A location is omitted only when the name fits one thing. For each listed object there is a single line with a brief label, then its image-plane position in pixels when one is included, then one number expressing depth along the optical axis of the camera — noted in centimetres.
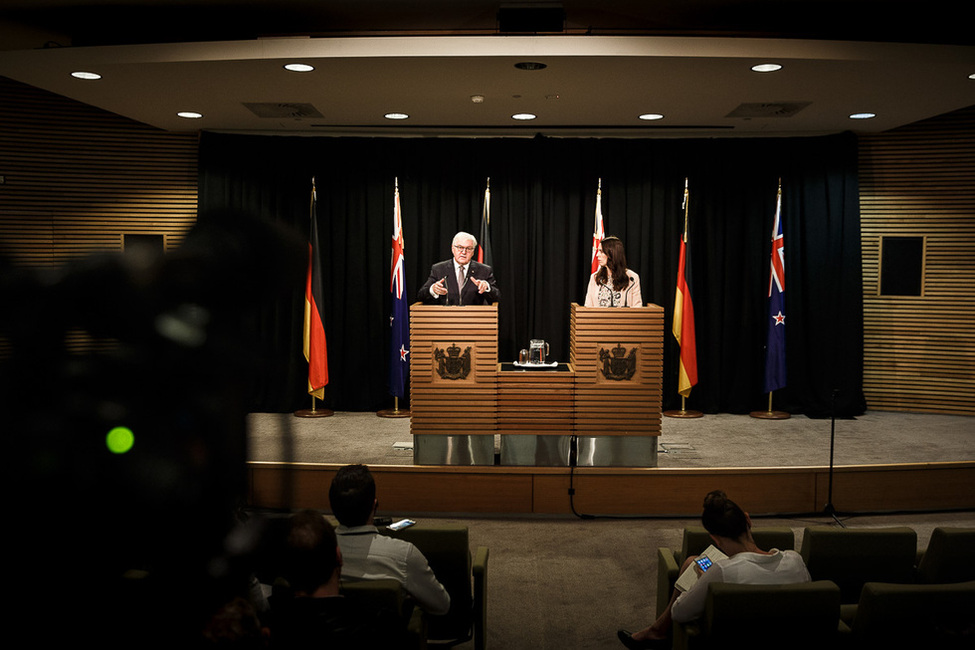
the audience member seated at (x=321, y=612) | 135
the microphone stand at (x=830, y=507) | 577
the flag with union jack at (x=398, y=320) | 770
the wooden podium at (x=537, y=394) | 578
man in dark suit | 635
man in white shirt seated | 293
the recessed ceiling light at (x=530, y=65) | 535
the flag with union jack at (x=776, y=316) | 777
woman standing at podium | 638
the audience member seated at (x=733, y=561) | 295
